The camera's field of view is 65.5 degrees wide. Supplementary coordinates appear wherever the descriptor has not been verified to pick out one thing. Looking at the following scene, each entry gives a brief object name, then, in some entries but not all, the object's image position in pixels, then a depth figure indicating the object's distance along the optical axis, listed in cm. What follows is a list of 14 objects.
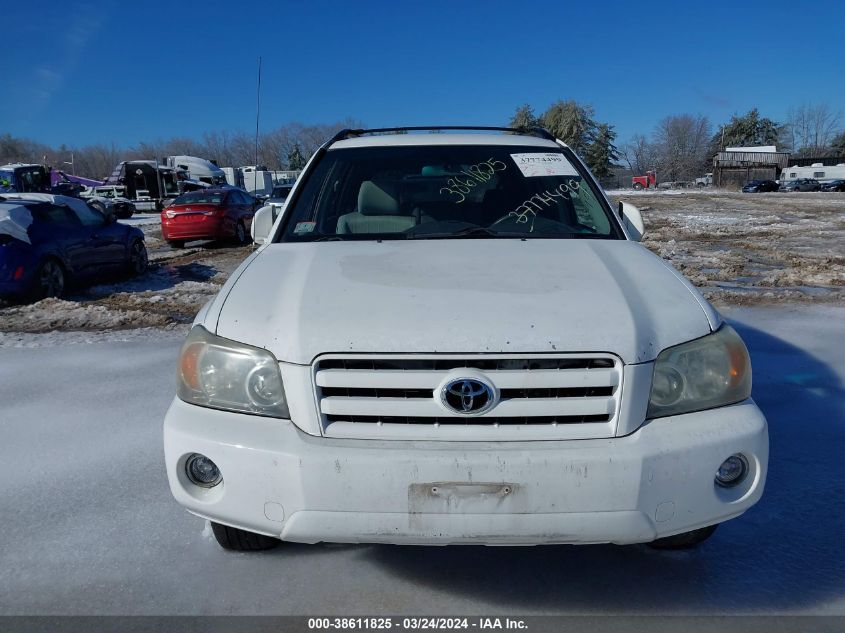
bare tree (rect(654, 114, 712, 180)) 9562
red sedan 1509
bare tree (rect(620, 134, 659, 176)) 9881
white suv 196
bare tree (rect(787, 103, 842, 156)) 9781
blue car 813
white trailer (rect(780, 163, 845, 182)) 6724
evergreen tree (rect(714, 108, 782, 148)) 10150
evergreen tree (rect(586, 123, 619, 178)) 7994
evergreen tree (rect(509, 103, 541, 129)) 8594
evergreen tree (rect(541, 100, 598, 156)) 7881
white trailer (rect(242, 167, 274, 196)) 4631
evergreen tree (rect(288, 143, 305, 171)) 9055
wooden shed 7081
